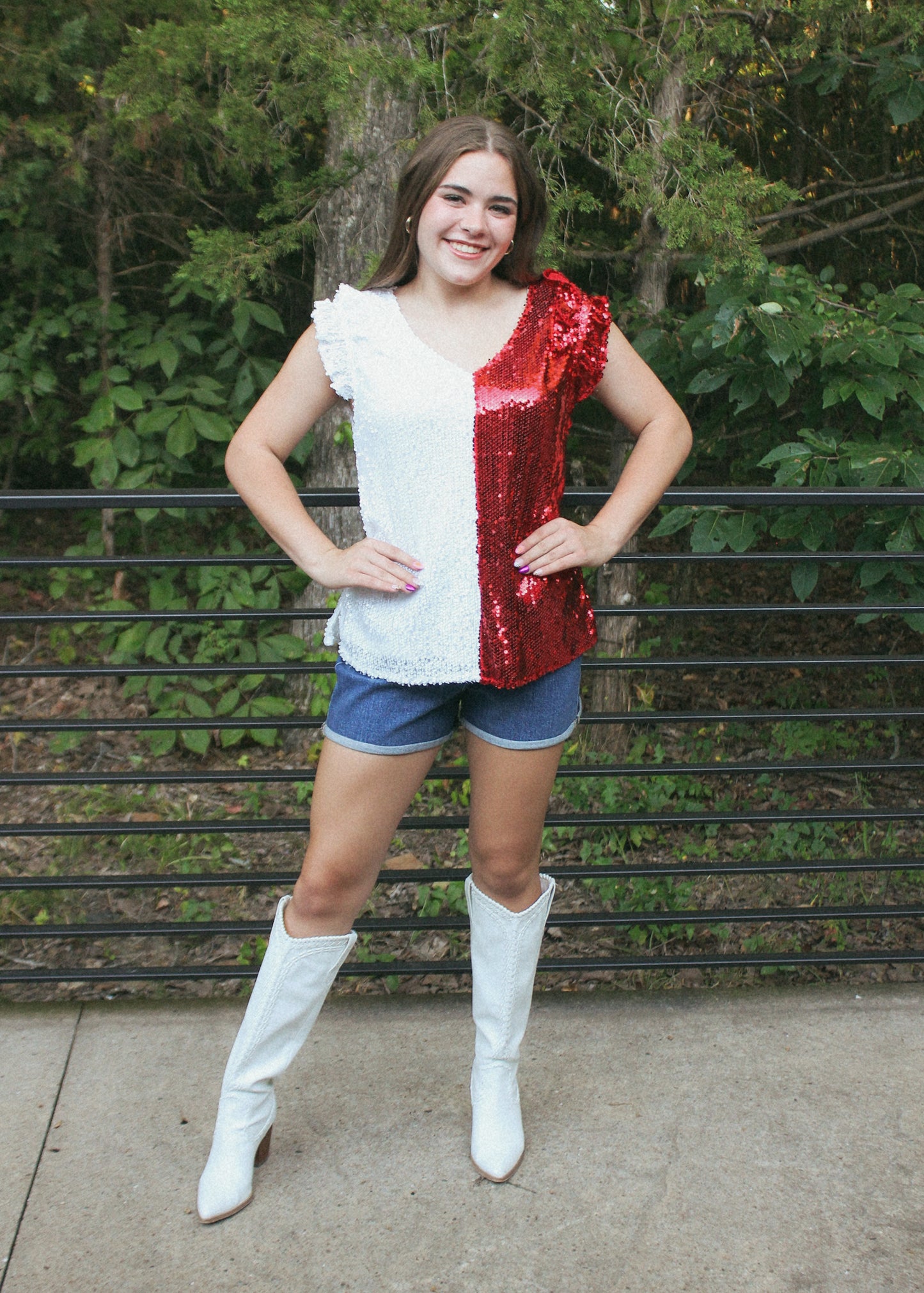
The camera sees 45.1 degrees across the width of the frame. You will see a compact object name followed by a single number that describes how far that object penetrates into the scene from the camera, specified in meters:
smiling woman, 1.68
